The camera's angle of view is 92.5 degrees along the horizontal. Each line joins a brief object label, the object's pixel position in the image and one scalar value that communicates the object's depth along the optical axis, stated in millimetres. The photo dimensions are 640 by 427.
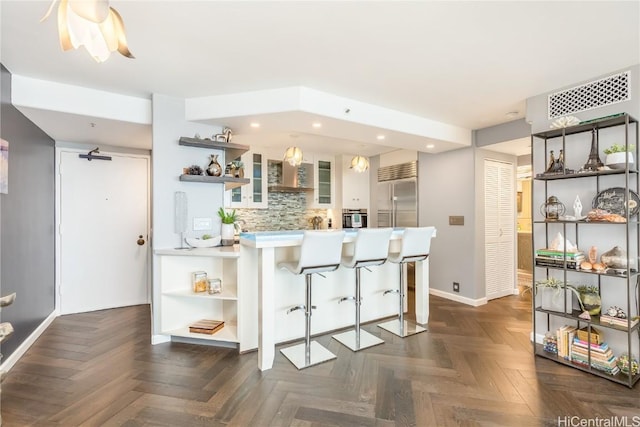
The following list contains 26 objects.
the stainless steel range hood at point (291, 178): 5172
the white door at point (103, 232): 3801
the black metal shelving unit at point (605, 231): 2240
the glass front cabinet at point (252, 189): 4895
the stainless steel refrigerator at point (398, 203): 5000
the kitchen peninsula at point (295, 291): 2443
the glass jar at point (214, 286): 2852
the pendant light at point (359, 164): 4402
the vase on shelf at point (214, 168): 3121
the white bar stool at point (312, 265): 2416
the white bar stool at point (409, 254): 3051
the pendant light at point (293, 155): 3846
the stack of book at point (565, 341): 2551
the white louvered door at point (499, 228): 4309
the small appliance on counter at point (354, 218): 5539
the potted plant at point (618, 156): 2252
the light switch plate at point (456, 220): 4242
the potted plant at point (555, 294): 2576
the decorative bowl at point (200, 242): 3043
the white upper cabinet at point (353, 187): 5711
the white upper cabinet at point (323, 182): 5520
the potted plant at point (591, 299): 2465
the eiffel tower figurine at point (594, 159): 2412
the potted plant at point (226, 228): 3275
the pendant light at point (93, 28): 1143
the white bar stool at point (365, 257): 2758
